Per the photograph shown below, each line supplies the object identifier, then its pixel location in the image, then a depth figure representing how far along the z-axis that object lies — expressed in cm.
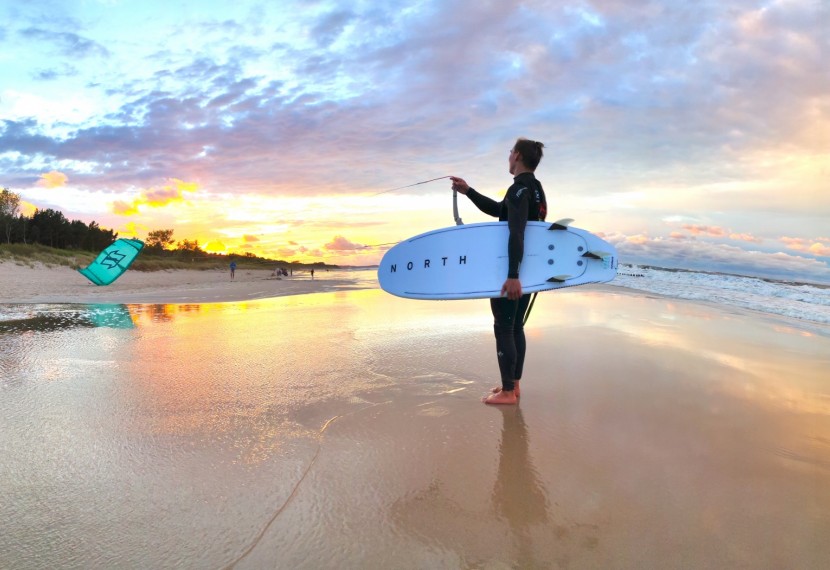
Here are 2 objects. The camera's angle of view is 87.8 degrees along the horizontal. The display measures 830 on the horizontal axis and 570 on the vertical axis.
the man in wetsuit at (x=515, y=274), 310
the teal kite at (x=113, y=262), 1659
